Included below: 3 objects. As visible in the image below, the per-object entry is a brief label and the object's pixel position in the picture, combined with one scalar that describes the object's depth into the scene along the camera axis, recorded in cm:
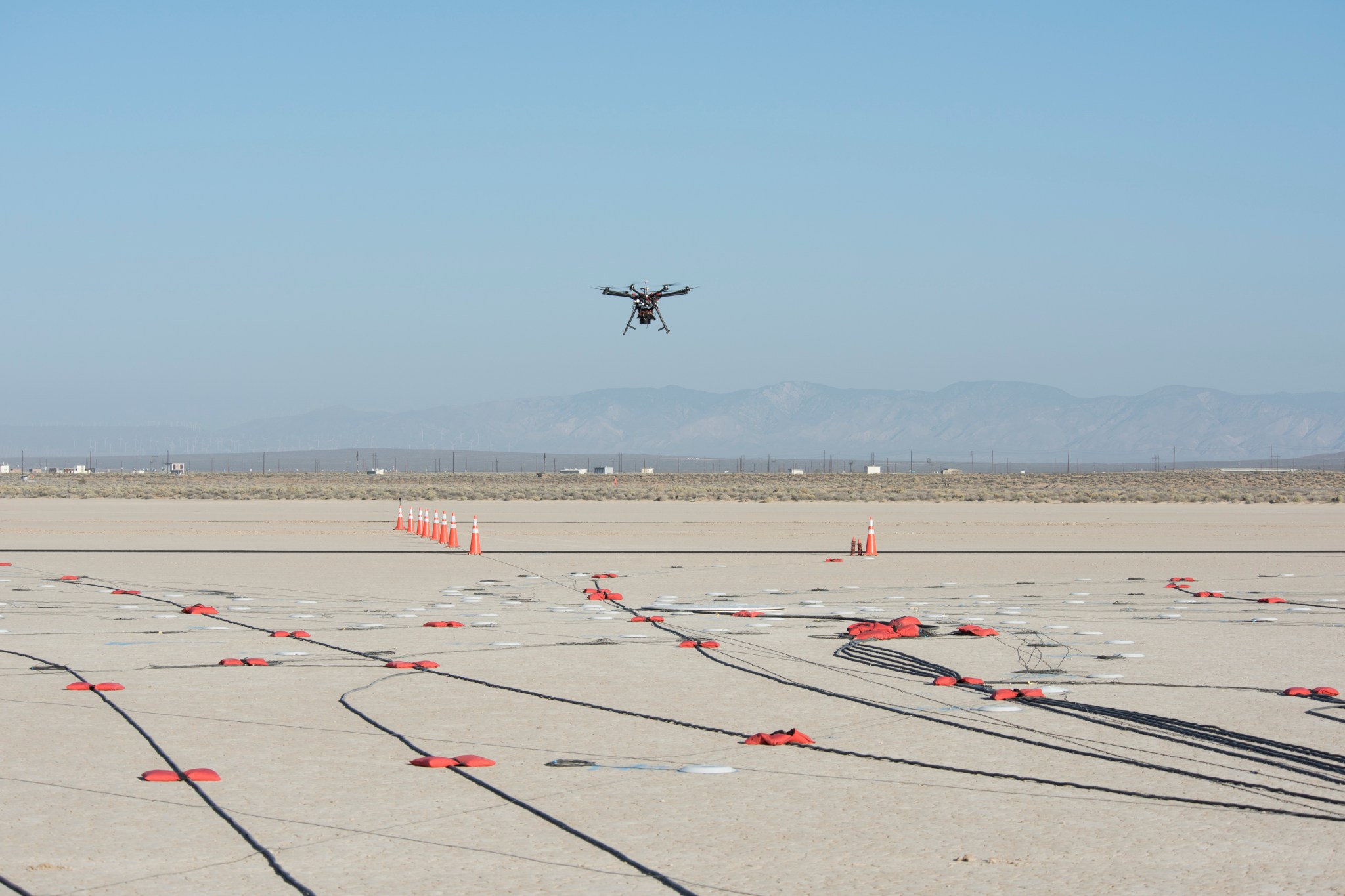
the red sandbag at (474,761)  1590
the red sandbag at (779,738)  1720
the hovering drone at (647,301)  8350
